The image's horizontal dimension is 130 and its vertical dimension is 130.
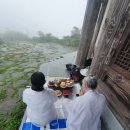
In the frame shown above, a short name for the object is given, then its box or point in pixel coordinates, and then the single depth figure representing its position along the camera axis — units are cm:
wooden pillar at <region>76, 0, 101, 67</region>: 386
